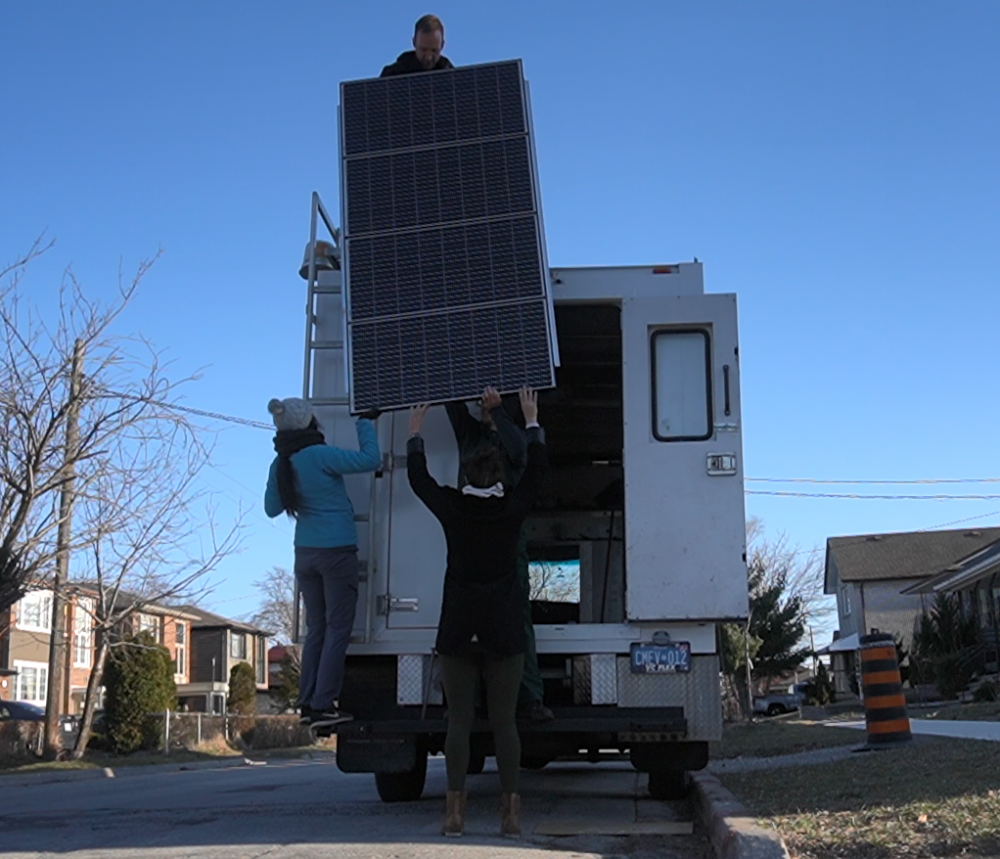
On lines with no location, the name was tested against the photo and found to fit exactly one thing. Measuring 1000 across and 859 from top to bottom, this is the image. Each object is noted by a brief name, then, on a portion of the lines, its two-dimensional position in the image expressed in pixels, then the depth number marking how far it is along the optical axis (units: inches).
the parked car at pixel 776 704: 2037.4
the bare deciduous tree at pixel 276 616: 2630.4
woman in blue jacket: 283.7
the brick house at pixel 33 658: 1797.5
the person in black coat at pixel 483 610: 252.1
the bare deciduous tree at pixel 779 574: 2074.3
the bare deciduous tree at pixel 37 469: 756.6
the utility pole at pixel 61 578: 801.6
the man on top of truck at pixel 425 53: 327.9
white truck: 285.9
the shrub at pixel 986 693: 987.9
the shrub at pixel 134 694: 1114.1
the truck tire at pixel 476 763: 362.7
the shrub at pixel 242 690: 1893.5
